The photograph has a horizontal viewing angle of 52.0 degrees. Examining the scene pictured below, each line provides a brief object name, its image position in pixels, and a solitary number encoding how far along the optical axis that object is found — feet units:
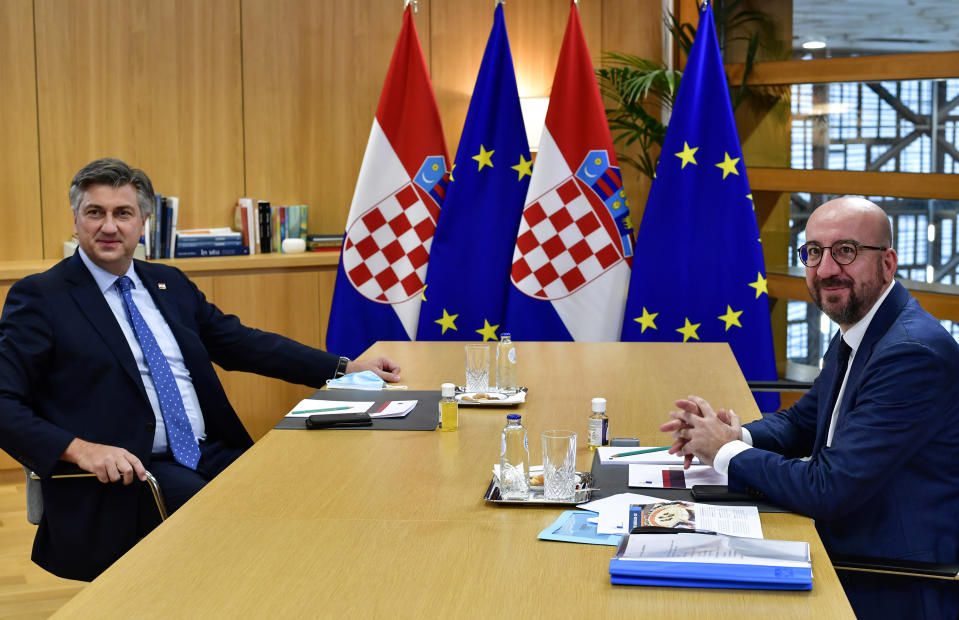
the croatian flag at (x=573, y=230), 14.65
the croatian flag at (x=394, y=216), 15.11
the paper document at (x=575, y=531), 5.41
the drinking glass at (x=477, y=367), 8.87
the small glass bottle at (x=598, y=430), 7.29
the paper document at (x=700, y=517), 5.50
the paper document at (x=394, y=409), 8.17
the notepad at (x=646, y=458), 6.84
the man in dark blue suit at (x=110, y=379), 7.80
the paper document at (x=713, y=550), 4.94
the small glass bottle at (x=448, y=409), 7.70
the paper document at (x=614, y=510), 5.57
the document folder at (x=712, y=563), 4.76
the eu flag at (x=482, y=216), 14.94
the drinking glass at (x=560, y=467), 6.13
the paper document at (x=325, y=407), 8.36
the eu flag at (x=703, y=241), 13.97
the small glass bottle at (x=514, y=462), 6.16
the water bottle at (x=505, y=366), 8.89
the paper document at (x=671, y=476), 6.34
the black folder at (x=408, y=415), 7.91
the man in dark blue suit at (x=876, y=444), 5.88
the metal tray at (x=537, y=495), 6.02
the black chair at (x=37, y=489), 7.55
